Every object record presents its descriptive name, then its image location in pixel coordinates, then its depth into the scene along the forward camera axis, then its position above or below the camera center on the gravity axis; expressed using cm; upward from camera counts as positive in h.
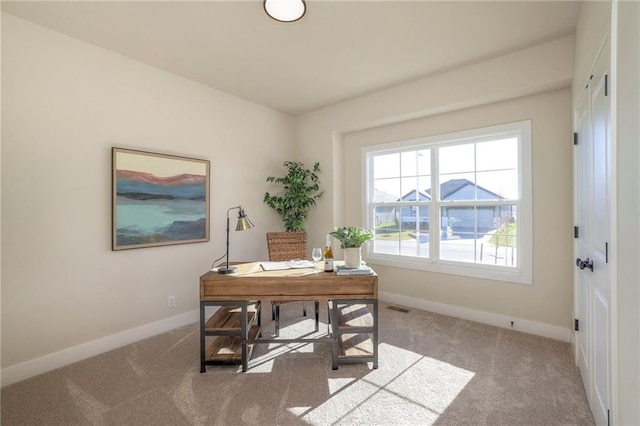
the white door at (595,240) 149 -16
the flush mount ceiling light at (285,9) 216 +156
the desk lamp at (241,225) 251 -10
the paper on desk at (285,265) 268 -49
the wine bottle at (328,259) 257 -41
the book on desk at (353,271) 242 -48
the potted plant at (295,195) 438 +28
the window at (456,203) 320 +14
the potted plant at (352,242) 257 -25
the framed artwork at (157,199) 290 +15
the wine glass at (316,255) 273 -39
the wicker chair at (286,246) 361 -41
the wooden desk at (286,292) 237 -65
